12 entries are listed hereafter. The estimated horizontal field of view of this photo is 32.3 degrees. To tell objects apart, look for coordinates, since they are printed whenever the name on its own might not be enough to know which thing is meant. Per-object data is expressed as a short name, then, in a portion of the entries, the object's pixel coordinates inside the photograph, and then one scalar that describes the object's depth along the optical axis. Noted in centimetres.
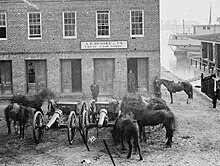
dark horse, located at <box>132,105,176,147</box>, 1404
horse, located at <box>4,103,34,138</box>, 1538
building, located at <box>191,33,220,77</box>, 3284
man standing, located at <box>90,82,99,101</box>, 2370
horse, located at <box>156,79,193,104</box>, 2341
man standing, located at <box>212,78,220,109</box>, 2183
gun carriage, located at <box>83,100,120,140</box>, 1619
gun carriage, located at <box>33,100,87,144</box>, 1436
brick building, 2573
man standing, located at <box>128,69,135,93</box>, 2541
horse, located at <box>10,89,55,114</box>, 1756
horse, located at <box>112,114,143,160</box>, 1279
